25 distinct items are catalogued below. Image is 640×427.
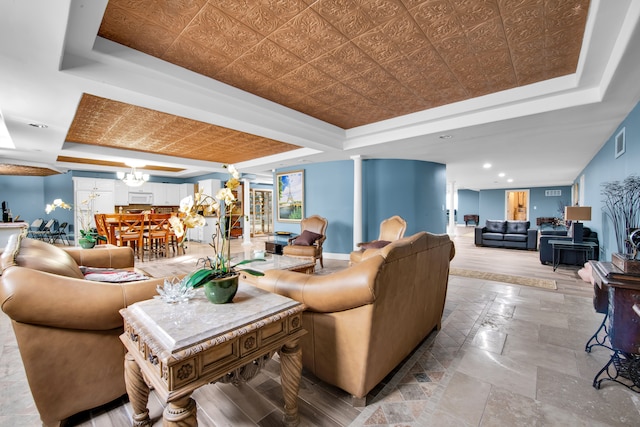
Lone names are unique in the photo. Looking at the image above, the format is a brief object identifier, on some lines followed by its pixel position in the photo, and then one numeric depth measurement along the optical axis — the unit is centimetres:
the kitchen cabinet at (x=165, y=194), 956
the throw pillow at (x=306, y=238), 512
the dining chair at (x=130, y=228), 555
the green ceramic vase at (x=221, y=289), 129
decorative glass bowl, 134
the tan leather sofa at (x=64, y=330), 123
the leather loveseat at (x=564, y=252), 528
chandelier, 645
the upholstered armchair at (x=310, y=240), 495
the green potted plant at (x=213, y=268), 130
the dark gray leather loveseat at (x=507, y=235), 734
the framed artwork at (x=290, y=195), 718
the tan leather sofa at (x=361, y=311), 143
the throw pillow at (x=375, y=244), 456
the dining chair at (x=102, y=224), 552
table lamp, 459
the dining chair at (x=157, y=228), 596
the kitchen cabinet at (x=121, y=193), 862
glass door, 1099
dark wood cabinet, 171
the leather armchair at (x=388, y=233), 457
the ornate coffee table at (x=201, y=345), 96
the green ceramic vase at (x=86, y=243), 320
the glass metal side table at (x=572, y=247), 478
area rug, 415
